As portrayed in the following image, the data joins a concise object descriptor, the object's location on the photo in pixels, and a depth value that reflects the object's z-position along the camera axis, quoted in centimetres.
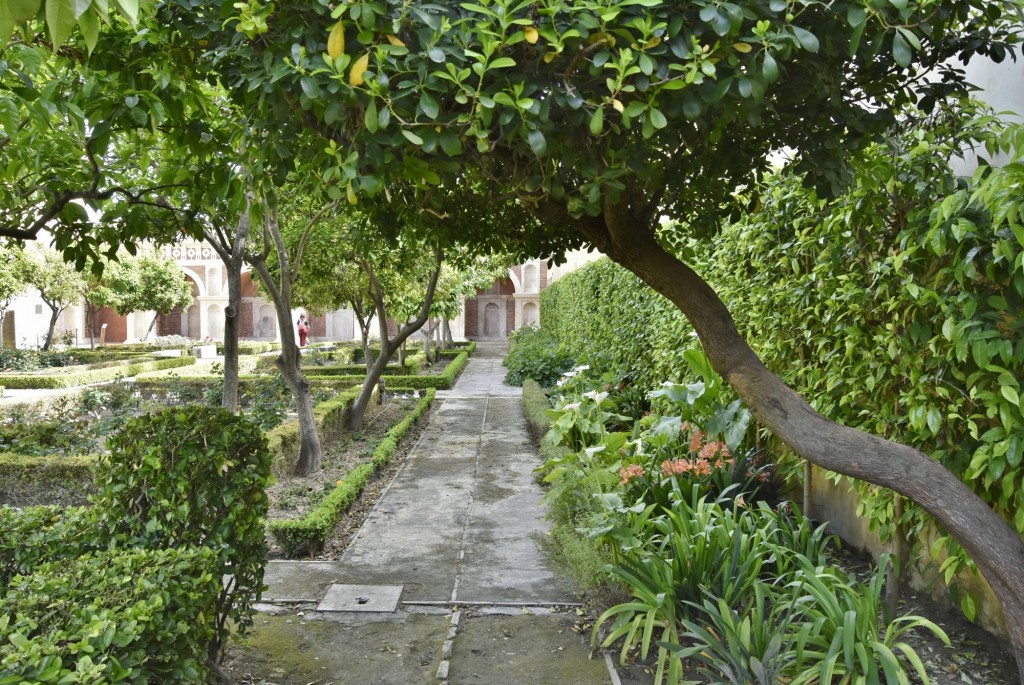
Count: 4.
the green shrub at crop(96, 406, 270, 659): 341
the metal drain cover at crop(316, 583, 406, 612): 480
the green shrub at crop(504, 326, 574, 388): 1645
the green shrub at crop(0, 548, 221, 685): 222
